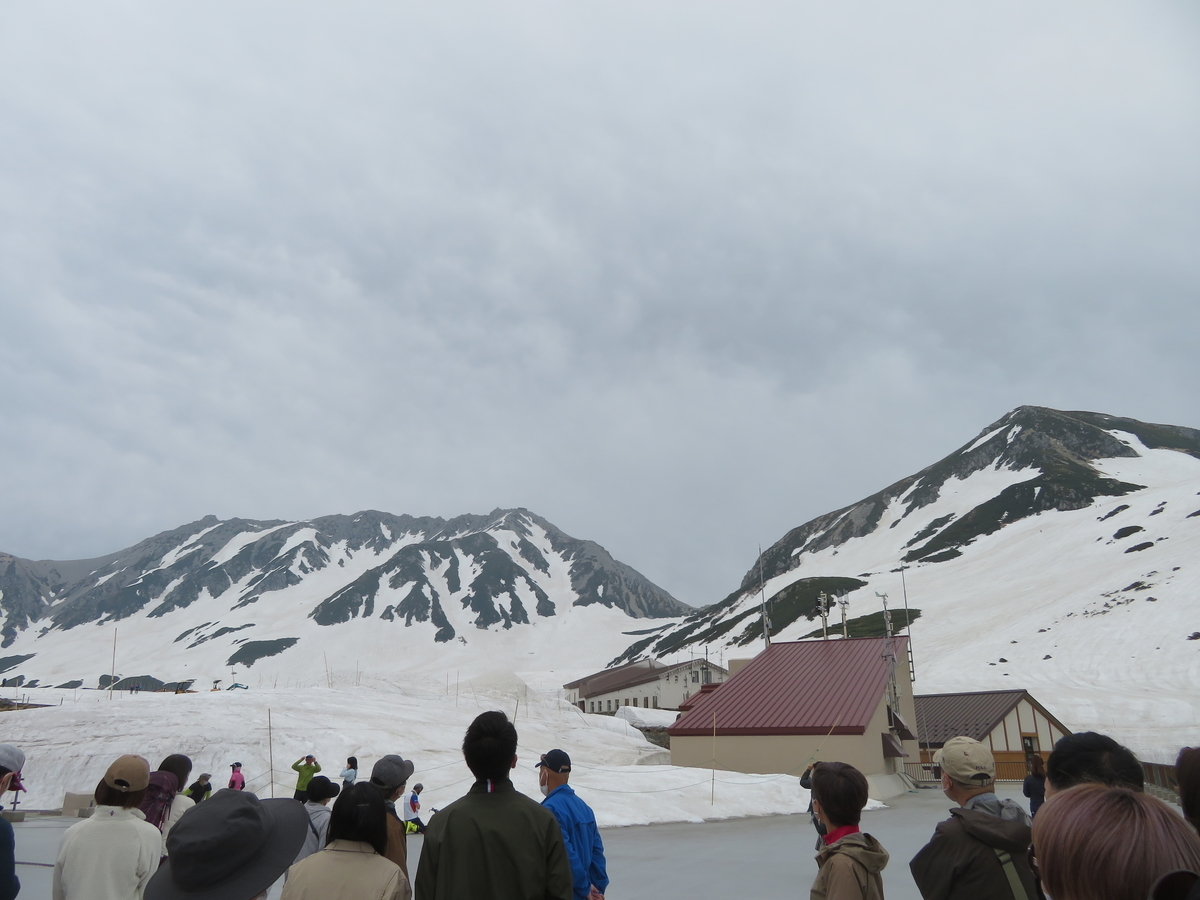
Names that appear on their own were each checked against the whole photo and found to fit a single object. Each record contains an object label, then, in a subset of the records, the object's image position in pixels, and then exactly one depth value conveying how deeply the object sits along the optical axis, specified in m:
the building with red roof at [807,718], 27.03
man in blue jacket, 5.18
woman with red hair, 1.95
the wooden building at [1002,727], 37.12
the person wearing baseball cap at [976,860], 3.68
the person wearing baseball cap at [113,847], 4.61
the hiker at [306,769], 14.39
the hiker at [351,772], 11.73
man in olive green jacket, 3.88
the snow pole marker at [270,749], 24.21
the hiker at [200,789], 12.62
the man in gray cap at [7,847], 4.01
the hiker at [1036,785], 8.43
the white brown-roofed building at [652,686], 83.62
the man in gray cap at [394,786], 5.19
